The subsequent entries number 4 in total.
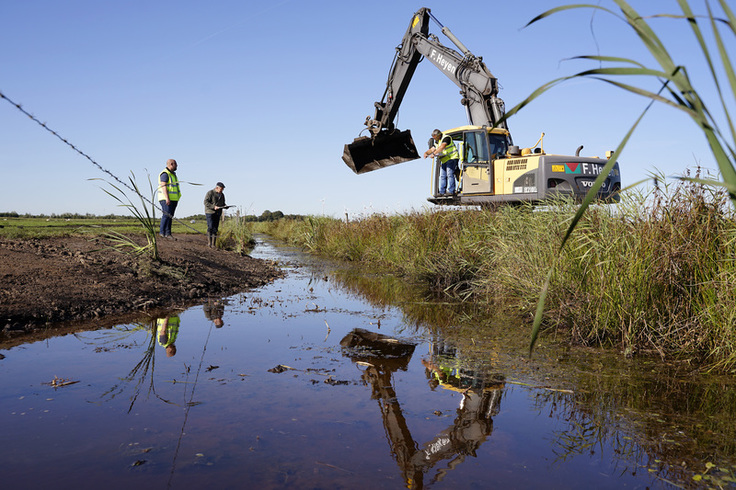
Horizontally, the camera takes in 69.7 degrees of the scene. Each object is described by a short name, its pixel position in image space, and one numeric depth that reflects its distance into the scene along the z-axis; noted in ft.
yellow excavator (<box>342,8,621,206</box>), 38.83
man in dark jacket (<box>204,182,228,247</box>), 49.37
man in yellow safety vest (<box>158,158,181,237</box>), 44.86
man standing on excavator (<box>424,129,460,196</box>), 43.06
